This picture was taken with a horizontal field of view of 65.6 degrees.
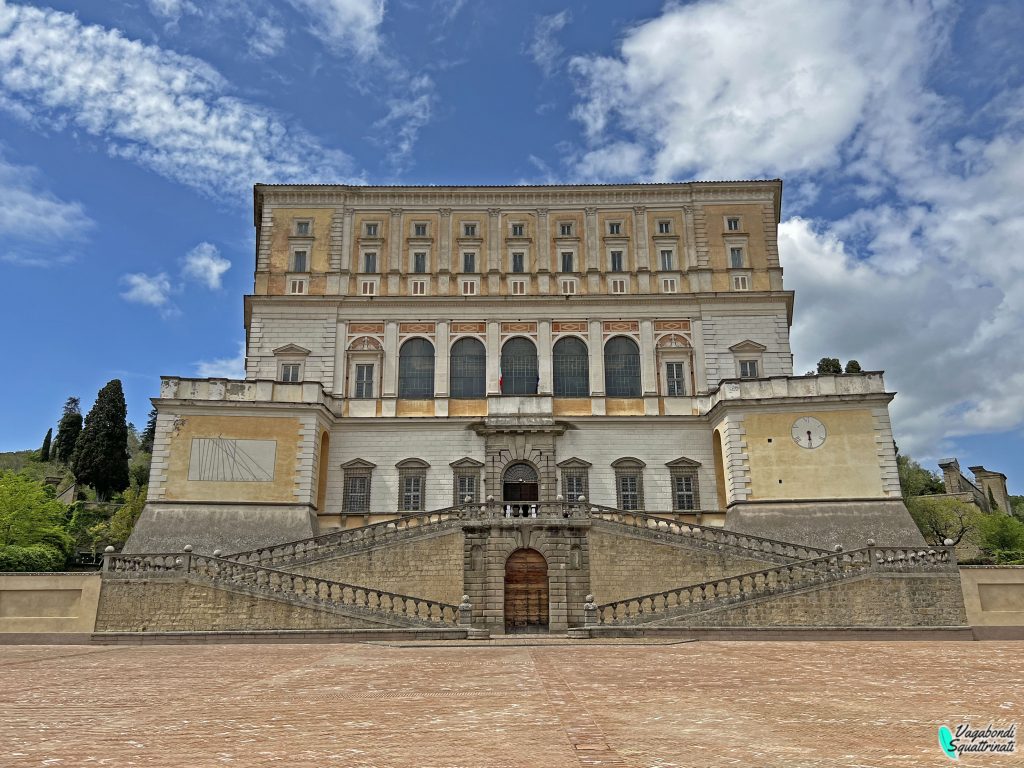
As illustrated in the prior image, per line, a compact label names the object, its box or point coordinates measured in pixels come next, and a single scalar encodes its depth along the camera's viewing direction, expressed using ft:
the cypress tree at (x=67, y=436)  244.01
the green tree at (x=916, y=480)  185.24
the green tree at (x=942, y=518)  153.69
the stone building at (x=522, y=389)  106.83
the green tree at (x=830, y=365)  180.04
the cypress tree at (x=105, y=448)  193.98
